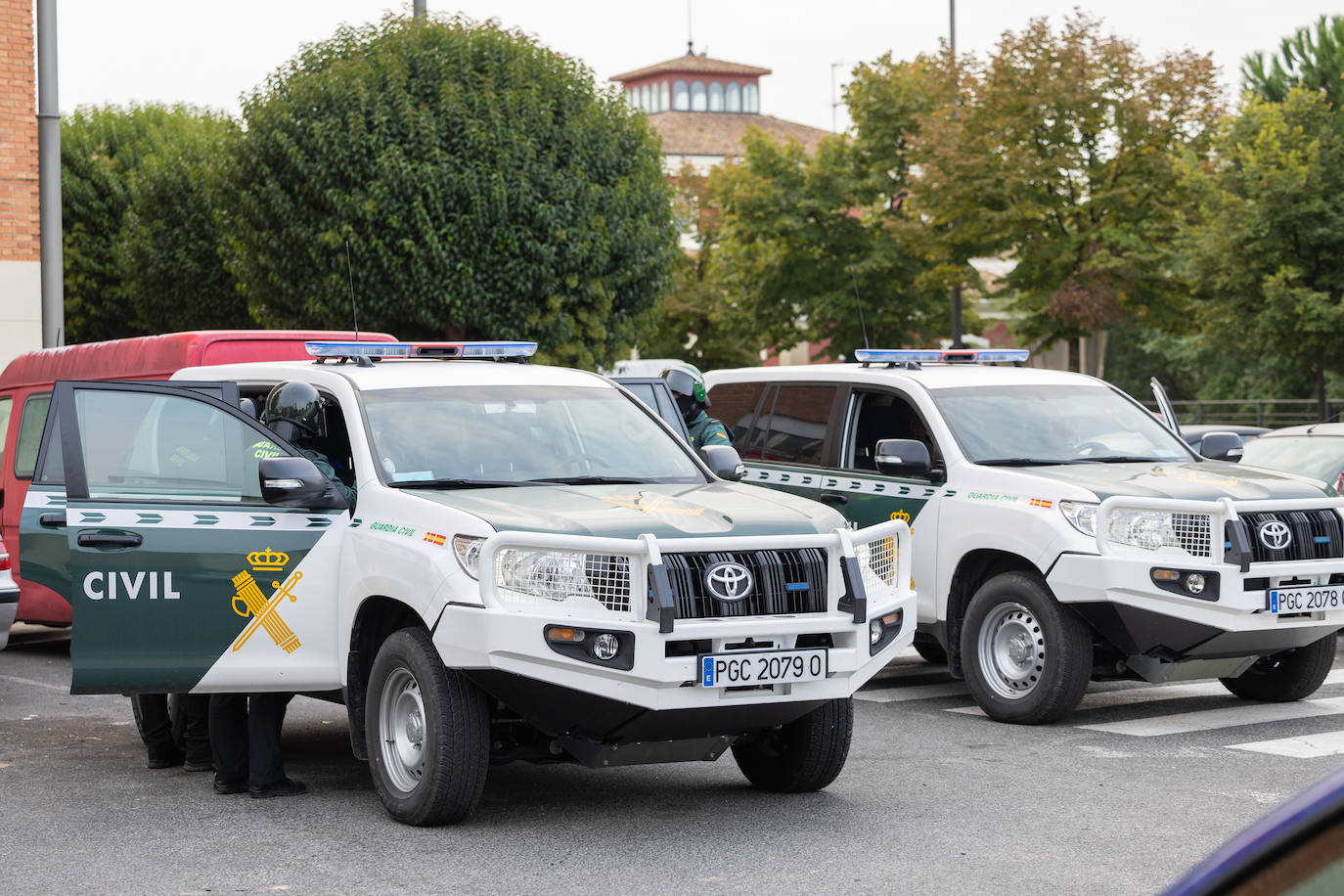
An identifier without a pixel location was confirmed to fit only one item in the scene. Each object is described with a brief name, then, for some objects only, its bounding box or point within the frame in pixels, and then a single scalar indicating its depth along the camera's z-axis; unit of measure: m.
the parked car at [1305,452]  12.83
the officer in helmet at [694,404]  11.23
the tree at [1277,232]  27.09
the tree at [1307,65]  45.03
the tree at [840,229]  37.22
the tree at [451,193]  22.97
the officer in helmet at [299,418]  7.45
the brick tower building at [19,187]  21.36
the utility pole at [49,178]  17.52
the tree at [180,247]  31.86
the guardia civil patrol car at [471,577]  6.18
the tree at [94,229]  35.25
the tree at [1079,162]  29.92
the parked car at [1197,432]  18.68
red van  11.16
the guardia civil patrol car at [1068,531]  8.59
